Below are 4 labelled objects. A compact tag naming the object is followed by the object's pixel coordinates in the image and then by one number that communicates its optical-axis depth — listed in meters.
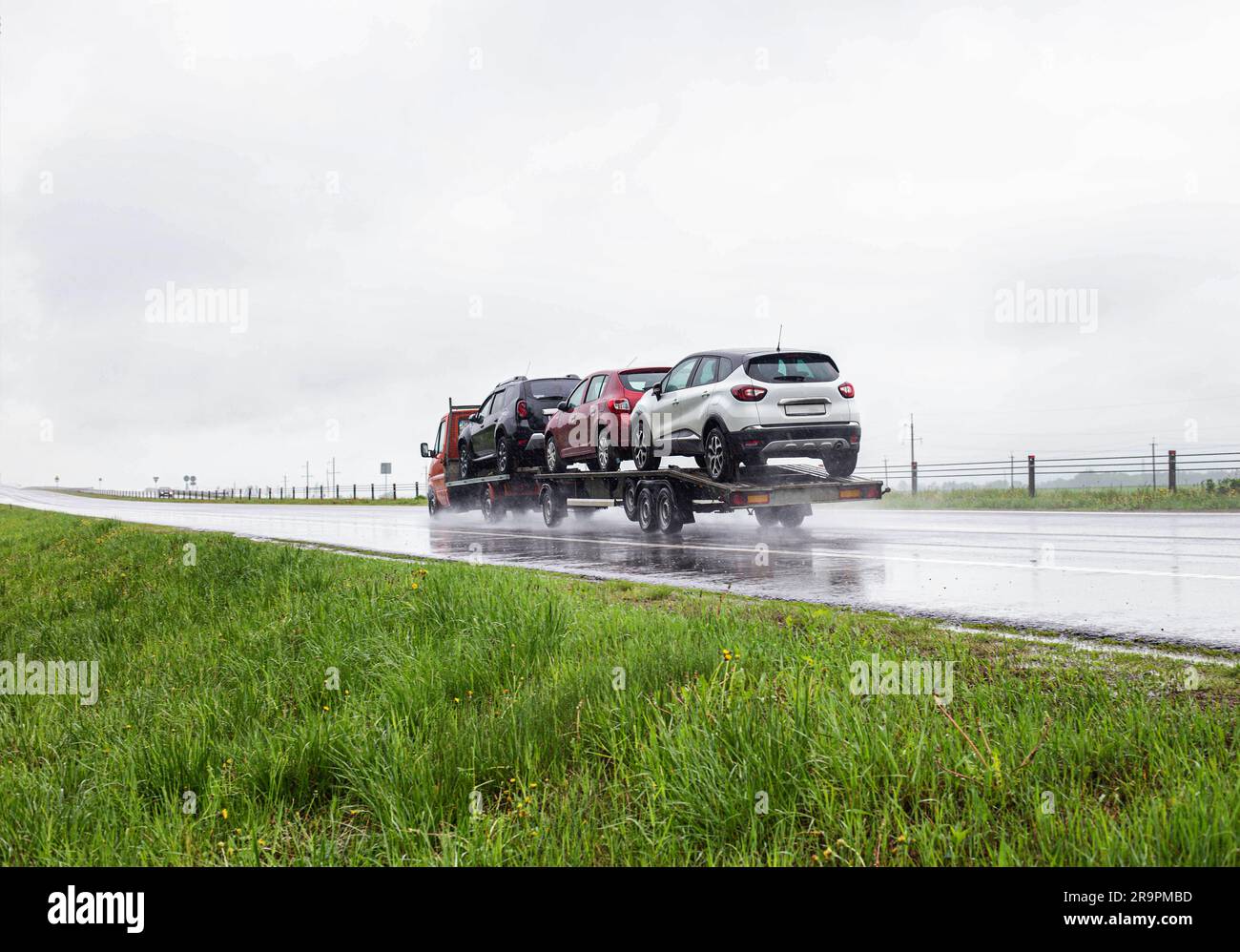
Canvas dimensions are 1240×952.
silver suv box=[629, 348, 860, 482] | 12.80
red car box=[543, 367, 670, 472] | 15.27
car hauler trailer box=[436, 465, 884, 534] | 13.03
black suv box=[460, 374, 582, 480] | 18.25
